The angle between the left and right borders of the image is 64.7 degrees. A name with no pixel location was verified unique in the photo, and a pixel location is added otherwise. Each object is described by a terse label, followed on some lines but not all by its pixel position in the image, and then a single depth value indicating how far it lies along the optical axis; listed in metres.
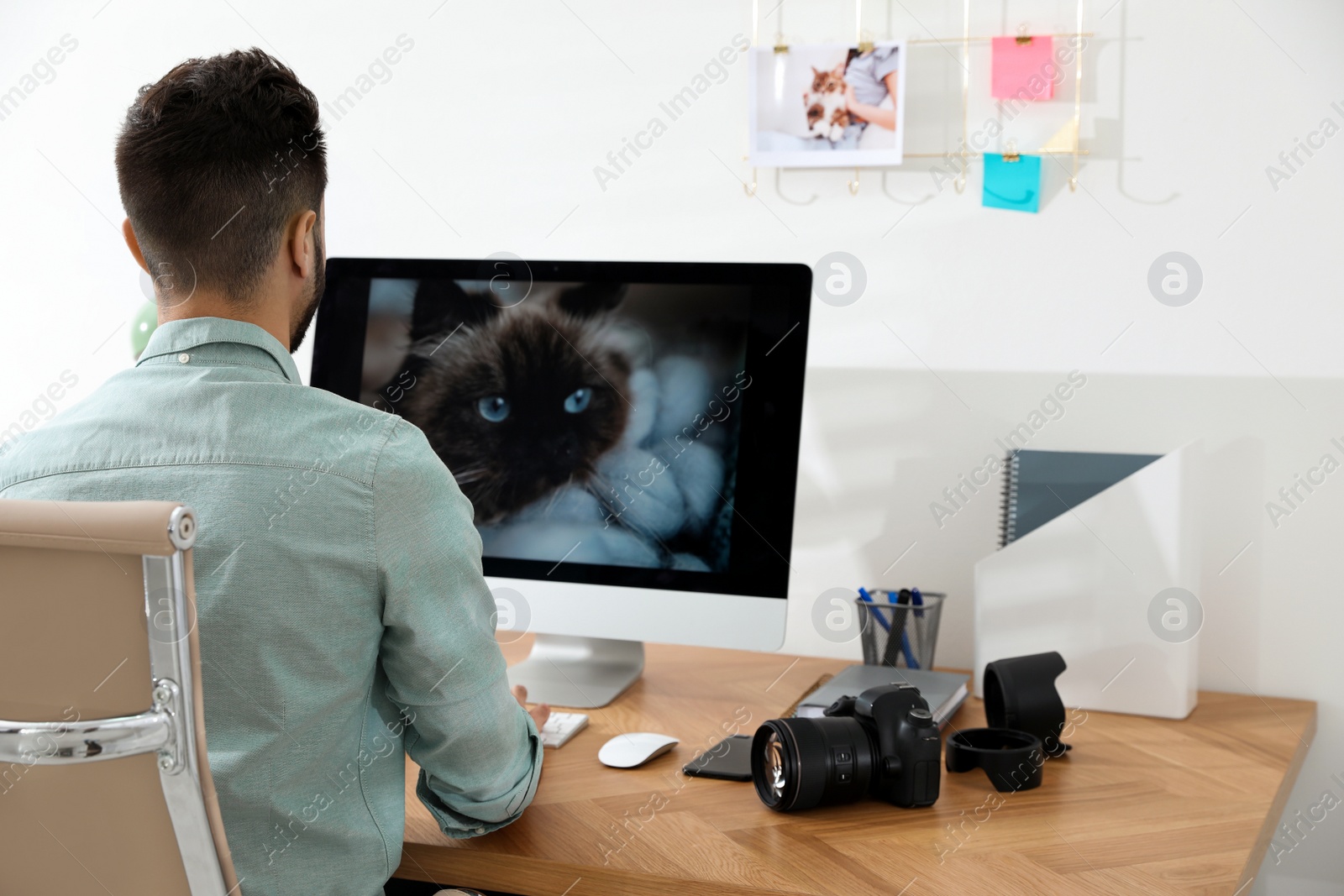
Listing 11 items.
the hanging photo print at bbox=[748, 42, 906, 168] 1.47
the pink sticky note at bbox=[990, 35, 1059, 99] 1.41
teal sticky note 1.43
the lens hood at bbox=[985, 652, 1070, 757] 1.10
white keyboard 1.13
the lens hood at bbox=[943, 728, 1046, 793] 1.02
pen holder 1.36
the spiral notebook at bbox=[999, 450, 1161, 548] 1.36
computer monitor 1.20
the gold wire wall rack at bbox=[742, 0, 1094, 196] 1.41
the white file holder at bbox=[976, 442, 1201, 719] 1.21
